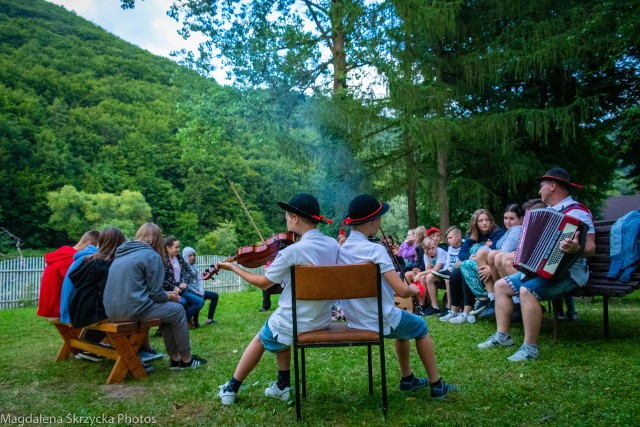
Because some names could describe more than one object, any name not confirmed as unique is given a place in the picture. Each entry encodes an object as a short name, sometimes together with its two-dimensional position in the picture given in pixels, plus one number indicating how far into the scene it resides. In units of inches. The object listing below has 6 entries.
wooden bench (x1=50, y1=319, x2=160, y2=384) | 178.1
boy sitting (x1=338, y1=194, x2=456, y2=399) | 134.3
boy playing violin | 135.6
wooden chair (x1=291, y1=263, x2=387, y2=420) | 125.0
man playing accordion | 181.2
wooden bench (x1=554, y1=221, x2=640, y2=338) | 190.4
